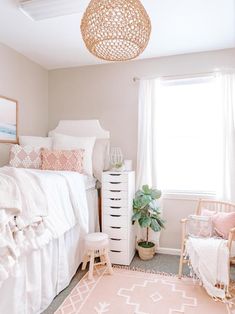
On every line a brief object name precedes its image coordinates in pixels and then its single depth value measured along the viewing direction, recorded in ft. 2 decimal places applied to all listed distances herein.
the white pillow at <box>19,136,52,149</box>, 9.45
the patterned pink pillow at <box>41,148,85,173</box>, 8.85
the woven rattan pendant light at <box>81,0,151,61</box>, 4.29
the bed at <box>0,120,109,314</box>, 5.26
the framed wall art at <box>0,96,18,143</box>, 9.09
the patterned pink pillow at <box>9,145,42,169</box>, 8.64
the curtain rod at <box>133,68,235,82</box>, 9.36
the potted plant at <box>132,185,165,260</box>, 9.20
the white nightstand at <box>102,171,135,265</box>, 9.02
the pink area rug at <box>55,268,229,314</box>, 6.41
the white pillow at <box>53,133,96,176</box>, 9.61
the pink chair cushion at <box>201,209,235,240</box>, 7.65
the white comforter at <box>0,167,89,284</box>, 4.84
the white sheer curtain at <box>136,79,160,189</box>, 10.00
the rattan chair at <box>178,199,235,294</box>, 7.41
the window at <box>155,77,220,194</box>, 9.64
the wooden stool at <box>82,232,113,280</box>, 7.99
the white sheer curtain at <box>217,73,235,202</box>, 9.02
